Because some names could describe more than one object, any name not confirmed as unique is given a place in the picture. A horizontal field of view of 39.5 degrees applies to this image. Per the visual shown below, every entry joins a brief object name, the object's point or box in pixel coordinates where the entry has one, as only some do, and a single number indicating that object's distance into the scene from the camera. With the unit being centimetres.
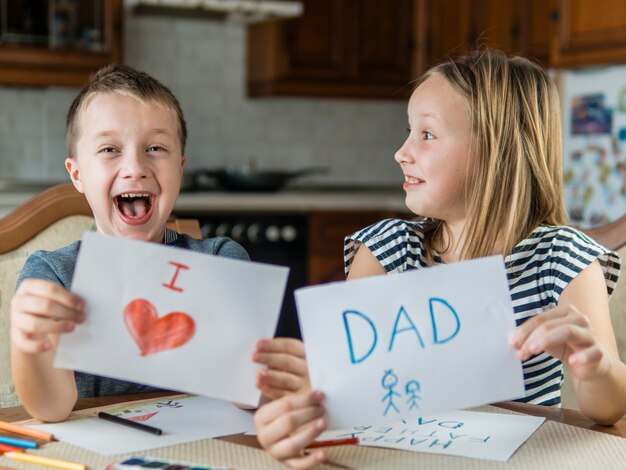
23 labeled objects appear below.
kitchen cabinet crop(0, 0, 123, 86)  337
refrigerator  298
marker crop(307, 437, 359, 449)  93
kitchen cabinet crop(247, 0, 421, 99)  389
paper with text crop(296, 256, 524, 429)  85
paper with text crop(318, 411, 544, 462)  92
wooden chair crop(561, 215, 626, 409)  157
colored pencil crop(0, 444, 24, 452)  90
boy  122
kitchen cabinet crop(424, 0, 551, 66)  338
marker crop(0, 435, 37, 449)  91
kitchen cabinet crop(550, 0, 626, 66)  290
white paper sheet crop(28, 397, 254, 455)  92
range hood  343
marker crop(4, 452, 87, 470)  85
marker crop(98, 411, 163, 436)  95
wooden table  102
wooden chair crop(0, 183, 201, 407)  144
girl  134
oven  334
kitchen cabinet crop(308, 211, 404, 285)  349
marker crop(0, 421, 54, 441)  94
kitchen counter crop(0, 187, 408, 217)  324
